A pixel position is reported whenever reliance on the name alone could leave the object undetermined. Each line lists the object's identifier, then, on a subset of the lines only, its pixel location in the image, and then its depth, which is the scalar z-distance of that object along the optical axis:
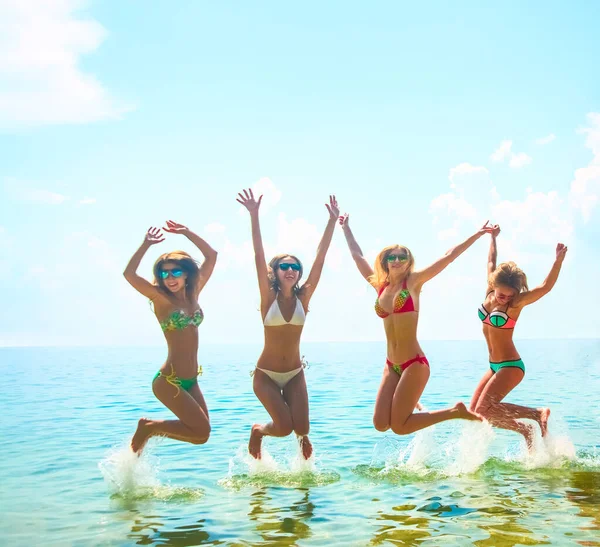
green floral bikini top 8.49
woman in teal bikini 9.52
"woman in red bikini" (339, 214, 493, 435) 8.70
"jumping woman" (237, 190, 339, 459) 8.78
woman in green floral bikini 8.46
